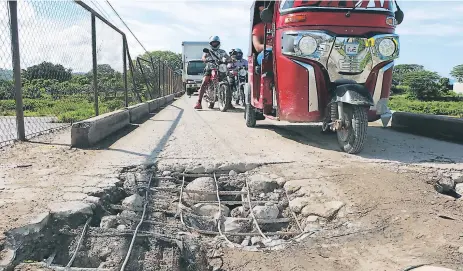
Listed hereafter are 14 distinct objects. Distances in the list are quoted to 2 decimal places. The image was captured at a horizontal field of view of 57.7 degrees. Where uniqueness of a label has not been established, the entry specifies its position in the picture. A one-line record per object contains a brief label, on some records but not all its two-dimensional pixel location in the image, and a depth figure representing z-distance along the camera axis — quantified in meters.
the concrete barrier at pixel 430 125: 6.36
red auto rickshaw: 5.22
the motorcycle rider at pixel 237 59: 11.01
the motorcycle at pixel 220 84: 11.20
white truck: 24.64
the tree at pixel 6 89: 5.04
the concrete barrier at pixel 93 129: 5.38
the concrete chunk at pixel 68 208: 3.05
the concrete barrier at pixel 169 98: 17.30
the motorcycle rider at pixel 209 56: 11.77
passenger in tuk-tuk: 6.91
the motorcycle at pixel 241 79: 10.29
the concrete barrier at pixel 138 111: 8.57
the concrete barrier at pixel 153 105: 11.59
